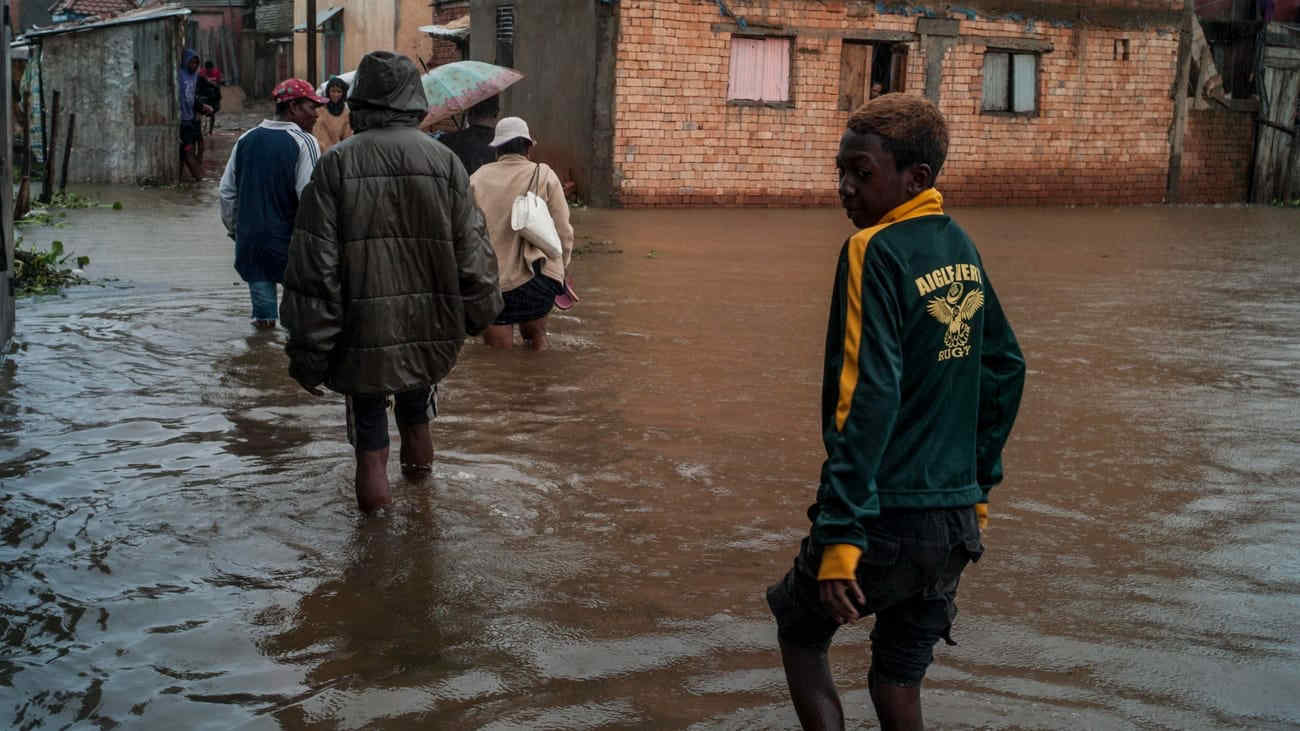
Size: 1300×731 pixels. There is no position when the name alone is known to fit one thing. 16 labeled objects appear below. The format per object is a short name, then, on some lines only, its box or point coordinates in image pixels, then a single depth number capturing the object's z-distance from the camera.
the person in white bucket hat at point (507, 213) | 7.41
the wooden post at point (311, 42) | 17.73
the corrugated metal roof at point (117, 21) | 18.52
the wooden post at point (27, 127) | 13.70
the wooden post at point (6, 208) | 6.92
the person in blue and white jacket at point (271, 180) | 7.25
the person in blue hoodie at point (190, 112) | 18.92
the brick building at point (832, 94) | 18.72
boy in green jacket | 2.48
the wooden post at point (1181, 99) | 22.97
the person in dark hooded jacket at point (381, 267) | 4.32
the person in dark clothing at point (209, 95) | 20.55
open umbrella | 12.33
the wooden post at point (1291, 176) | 24.39
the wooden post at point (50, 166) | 14.64
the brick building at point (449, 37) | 29.12
